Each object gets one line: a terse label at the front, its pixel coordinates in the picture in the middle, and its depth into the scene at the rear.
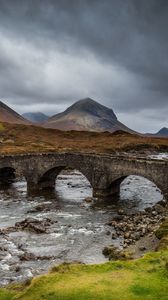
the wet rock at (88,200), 51.81
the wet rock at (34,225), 38.82
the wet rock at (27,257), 30.92
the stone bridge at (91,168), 46.78
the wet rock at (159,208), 43.25
